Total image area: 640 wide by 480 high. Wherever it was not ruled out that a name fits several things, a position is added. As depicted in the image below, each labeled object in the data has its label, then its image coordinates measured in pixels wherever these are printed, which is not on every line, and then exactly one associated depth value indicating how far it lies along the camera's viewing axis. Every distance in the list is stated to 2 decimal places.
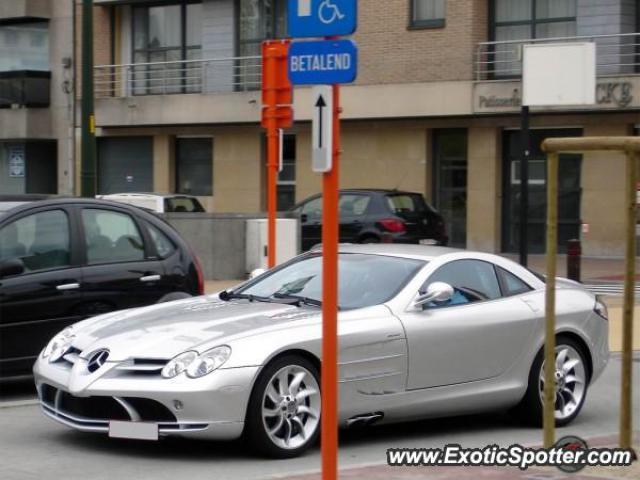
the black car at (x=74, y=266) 10.51
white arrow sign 6.12
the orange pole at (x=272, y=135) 13.88
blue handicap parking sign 6.12
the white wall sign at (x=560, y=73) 22.55
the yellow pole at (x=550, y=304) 7.45
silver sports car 8.12
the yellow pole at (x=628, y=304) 7.65
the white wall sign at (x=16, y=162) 40.38
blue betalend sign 6.13
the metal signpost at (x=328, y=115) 6.10
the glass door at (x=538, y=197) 30.64
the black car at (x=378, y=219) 25.91
